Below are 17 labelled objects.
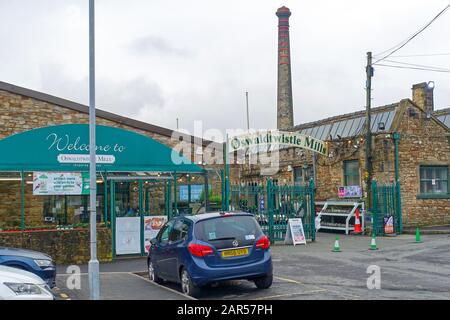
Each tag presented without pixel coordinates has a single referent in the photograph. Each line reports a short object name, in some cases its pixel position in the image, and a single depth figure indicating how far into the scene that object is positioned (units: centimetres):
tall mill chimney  4978
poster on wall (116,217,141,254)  1809
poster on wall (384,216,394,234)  2360
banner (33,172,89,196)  1692
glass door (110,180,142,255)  1800
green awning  1648
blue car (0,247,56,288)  1109
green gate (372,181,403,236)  2353
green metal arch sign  2400
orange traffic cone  2419
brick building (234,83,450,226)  2577
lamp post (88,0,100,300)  1005
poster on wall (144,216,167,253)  1853
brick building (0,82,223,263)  2234
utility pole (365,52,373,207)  2516
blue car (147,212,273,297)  1070
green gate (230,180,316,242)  2088
